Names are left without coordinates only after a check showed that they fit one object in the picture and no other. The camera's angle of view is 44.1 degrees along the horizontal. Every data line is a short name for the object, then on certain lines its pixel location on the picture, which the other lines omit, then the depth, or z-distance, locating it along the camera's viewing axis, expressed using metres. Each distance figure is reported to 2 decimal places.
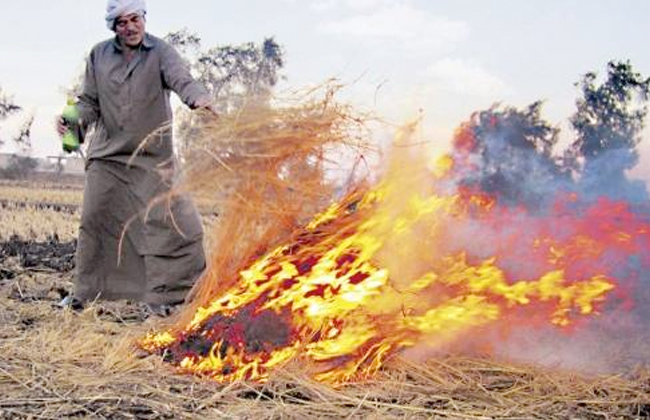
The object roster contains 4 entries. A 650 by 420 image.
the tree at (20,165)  36.97
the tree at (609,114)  21.58
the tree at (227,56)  36.91
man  6.38
